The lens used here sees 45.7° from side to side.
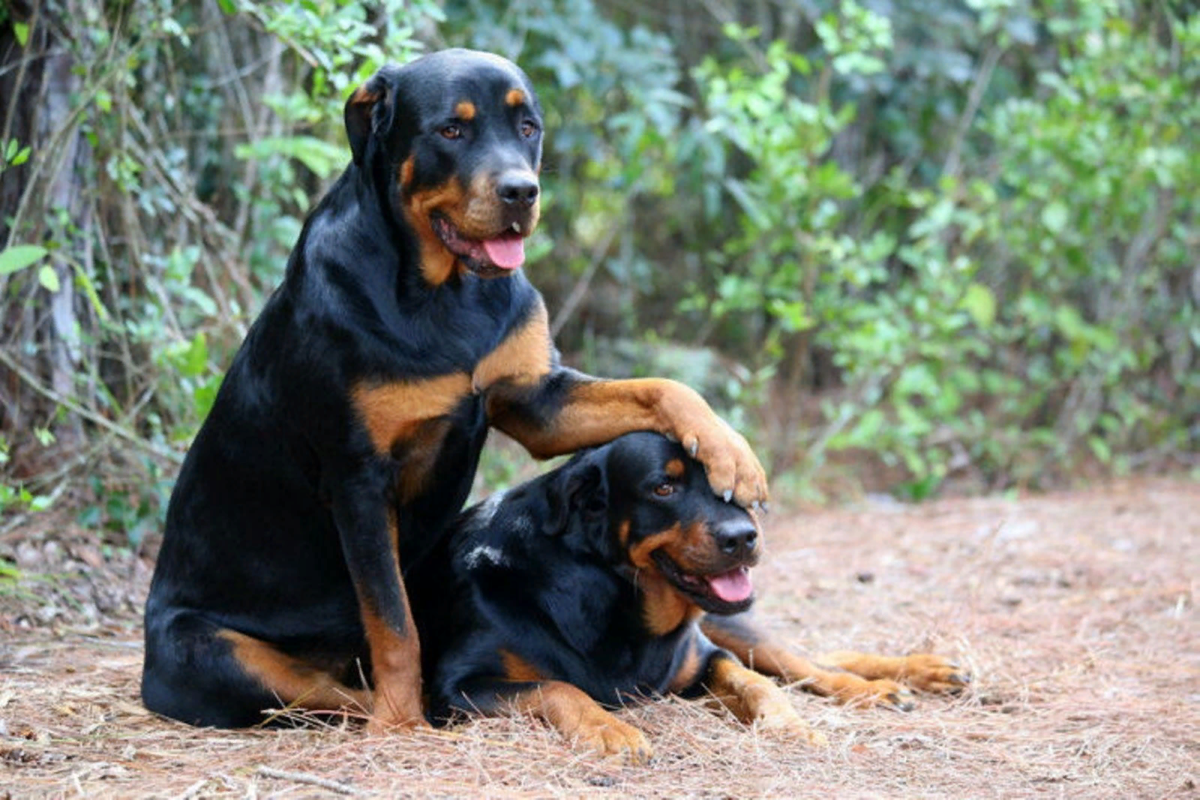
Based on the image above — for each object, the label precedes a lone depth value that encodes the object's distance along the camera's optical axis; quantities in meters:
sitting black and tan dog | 3.66
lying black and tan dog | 3.90
